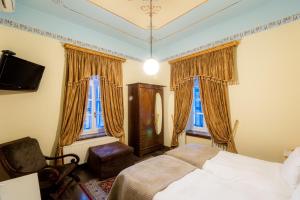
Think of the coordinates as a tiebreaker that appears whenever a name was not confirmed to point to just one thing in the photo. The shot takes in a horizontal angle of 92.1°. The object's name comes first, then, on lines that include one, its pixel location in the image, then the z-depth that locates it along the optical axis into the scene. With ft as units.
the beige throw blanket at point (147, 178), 4.50
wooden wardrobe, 11.57
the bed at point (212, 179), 4.17
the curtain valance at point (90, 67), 9.07
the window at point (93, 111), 10.69
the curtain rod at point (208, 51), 8.84
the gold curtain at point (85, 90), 8.95
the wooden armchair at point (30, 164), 5.94
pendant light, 7.41
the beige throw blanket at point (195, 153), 6.49
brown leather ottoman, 8.46
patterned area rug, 6.96
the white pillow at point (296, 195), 3.49
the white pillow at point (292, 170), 4.40
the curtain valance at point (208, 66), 9.07
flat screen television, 6.29
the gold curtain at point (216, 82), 9.10
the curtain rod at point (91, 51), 8.93
